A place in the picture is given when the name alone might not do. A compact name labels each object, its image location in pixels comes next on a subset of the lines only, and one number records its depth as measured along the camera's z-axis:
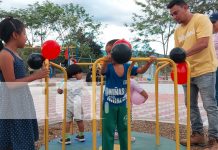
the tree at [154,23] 22.77
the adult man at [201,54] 4.07
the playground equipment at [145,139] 3.04
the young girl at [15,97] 2.75
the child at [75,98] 4.69
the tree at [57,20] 22.19
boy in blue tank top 3.40
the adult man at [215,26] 5.08
